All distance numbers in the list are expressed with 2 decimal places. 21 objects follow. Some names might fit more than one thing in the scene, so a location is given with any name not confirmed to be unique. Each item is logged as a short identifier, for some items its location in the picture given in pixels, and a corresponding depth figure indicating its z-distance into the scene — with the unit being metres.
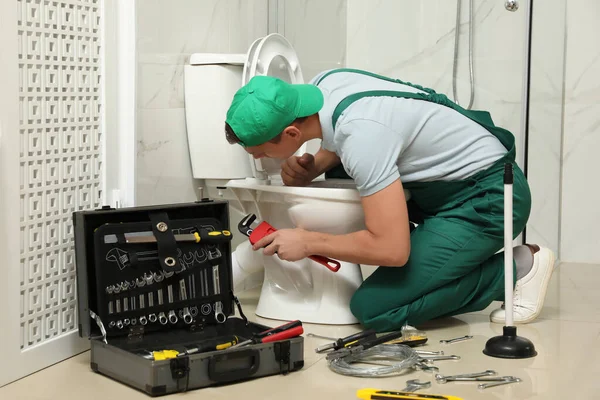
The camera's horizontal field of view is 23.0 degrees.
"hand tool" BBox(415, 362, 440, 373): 3.53
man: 3.73
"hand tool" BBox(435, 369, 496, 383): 3.45
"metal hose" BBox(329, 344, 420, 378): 3.48
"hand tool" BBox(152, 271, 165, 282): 3.60
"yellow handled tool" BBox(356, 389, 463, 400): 3.29
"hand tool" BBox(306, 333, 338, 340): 3.83
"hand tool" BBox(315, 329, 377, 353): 3.64
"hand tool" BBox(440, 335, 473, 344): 3.80
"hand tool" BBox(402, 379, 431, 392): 3.38
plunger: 3.62
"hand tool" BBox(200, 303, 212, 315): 3.70
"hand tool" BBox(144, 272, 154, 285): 3.58
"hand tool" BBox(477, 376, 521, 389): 3.41
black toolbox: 3.40
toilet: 3.93
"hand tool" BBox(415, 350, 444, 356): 3.65
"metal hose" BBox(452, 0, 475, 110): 4.53
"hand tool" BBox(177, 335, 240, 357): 3.46
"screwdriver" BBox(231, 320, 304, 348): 3.50
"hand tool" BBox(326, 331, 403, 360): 3.58
